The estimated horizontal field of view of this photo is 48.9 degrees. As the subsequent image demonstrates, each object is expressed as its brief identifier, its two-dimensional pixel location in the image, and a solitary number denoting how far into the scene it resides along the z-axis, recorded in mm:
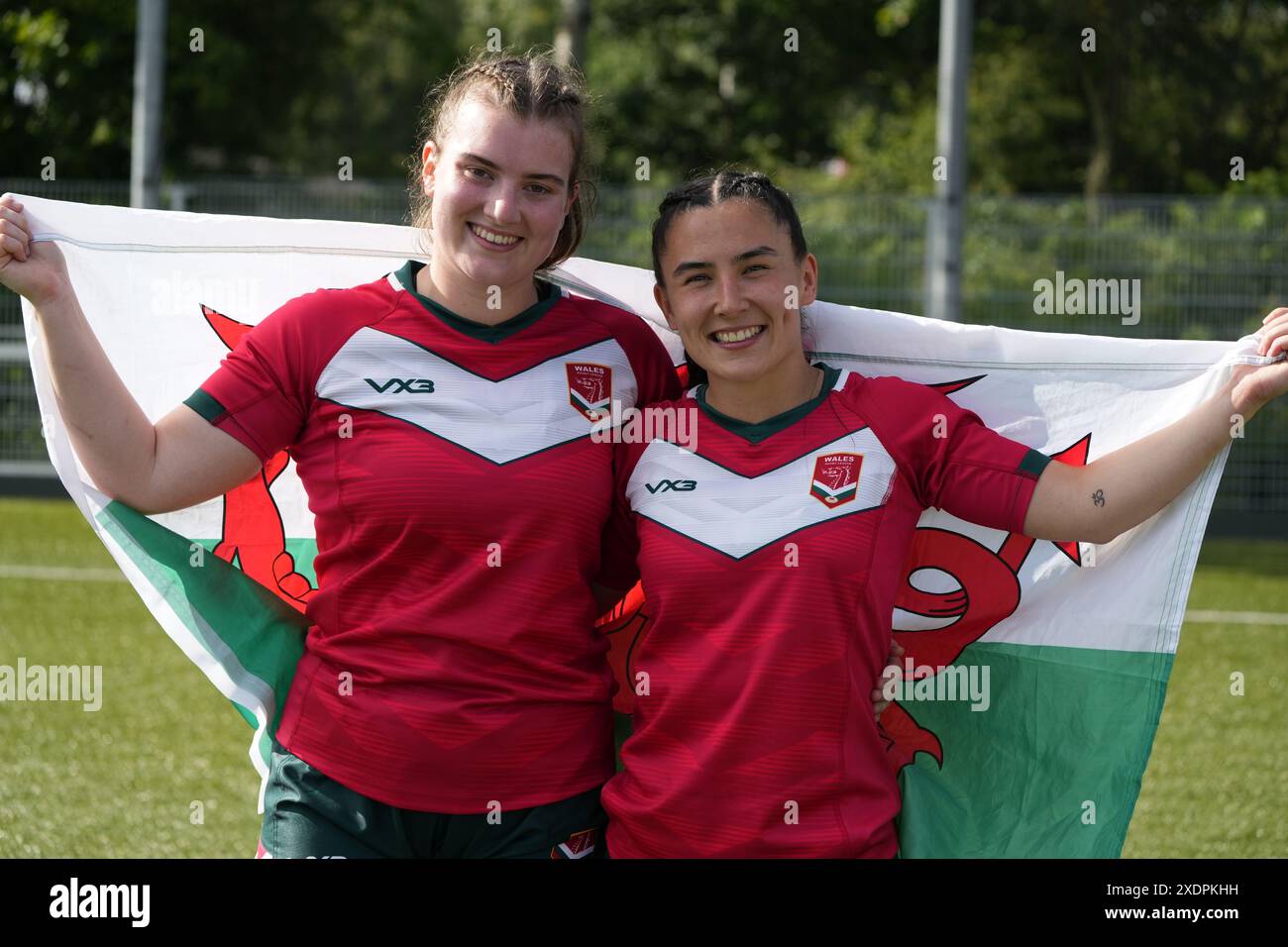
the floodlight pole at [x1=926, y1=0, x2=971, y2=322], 11477
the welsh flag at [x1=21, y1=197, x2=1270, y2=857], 3193
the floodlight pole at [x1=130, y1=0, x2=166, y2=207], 12680
